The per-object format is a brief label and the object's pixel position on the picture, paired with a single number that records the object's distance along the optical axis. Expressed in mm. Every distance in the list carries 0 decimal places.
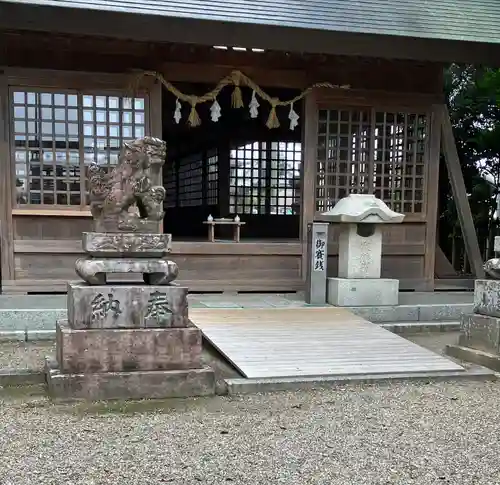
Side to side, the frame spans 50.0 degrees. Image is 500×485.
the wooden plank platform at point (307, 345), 5570
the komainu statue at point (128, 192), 4863
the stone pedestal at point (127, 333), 4648
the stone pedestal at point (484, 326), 6074
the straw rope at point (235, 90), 8742
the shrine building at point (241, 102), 7840
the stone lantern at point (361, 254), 8281
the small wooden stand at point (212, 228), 9781
